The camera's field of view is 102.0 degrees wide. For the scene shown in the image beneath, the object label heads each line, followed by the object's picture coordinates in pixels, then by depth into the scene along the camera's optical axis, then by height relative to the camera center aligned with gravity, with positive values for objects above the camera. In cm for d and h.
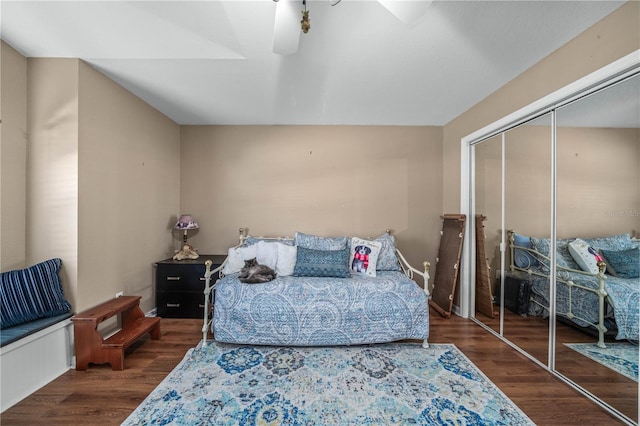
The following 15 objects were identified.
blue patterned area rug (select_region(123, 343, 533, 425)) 165 -129
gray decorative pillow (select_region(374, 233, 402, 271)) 317 -54
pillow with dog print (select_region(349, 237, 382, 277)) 298 -50
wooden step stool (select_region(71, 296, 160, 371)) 210 -107
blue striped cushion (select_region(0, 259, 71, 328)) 186 -62
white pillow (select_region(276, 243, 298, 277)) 294 -53
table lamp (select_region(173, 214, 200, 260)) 332 -30
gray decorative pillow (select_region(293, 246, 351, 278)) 281 -55
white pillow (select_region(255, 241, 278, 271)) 305 -48
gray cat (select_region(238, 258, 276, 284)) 259 -61
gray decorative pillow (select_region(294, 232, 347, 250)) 326 -36
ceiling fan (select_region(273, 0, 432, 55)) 127 +106
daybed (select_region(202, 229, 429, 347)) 244 -93
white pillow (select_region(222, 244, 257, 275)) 299 -51
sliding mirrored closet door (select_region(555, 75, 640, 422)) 162 +7
